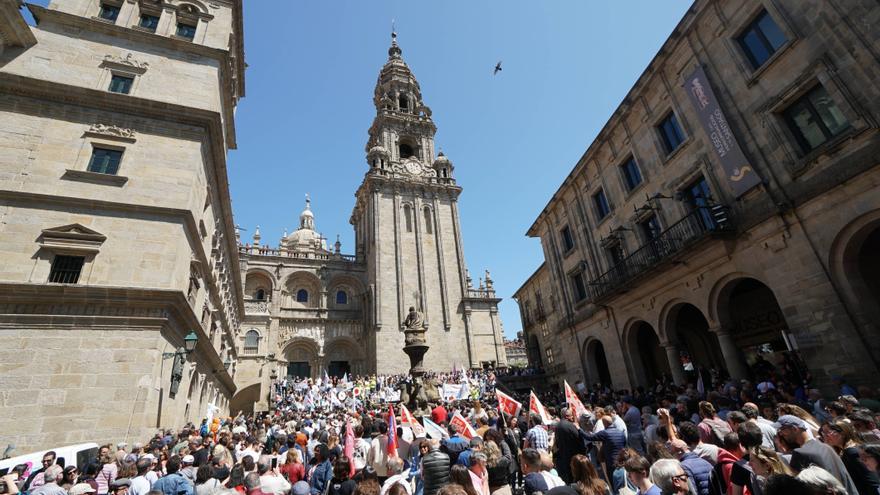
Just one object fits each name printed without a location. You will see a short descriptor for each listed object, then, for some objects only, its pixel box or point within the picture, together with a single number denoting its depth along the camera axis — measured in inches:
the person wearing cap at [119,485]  214.8
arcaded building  370.3
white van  292.4
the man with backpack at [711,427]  223.3
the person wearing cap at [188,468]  268.2
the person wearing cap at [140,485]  227.9
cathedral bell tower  1448.1
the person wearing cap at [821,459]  144.6
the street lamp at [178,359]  459.5
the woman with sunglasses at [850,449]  149.8
